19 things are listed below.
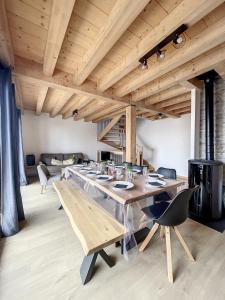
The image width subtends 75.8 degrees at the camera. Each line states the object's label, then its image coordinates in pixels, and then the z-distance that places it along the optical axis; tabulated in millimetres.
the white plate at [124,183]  1666
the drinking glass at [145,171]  2339
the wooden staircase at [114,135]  6903
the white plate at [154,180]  1811
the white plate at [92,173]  2322
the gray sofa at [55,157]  5012
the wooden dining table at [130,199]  1502
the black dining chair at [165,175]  2271
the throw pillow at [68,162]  5379
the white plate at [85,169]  2730
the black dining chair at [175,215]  1372
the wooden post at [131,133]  3650
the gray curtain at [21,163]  4125
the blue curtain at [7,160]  1976
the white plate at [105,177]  2043
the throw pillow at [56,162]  5332
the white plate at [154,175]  2229
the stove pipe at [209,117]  2594
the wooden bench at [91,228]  1232
